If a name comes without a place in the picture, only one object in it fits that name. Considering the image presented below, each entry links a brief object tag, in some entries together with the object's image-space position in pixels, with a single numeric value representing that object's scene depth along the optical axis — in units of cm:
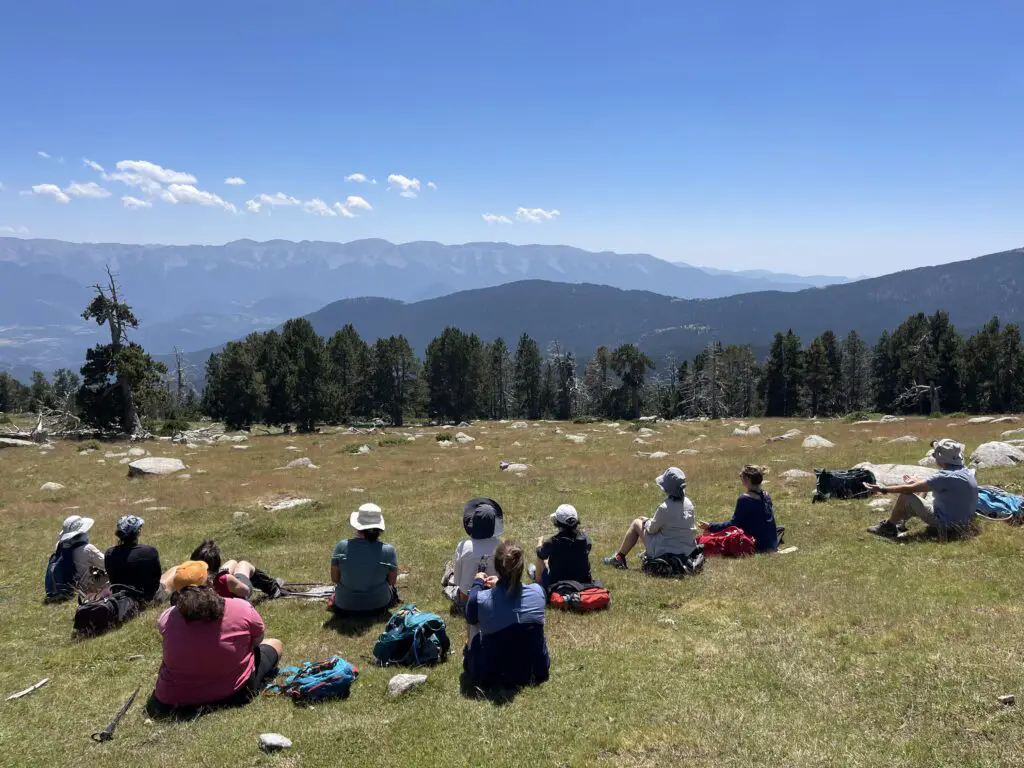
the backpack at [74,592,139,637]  1063
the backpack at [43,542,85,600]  1268
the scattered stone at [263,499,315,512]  2372
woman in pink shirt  741
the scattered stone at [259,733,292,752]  632
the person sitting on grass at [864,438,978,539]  1230
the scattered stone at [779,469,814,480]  2170
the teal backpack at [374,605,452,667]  850
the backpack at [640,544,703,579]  1192
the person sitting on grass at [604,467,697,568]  1211
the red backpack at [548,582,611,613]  1020
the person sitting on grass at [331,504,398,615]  1055
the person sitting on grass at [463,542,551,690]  742
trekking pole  698
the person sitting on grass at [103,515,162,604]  1138
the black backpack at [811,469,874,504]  1722
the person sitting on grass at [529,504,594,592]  1048
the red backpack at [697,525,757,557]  1312
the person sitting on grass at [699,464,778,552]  1341
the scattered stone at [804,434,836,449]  3166
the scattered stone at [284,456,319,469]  3562
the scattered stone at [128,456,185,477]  3291
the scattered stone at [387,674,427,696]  758
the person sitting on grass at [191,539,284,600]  960
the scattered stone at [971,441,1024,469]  1938
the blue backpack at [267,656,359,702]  753
